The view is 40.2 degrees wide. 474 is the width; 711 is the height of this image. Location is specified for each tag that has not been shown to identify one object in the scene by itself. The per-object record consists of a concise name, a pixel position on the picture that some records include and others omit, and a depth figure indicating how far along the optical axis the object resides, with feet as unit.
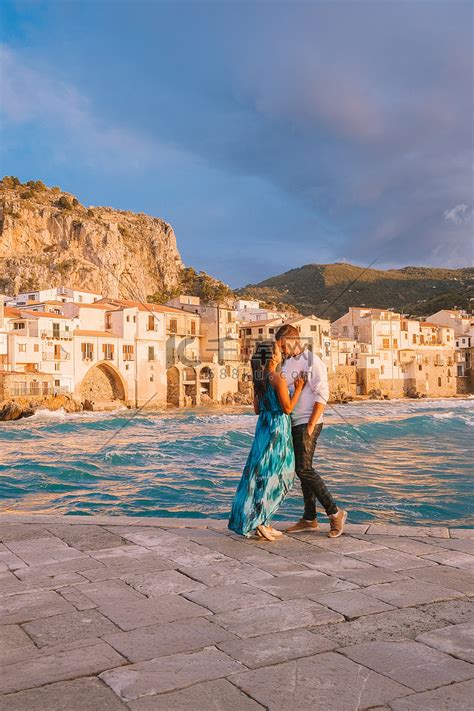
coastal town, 159.94
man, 18.69
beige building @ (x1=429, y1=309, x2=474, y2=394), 262.67
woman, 18.04
